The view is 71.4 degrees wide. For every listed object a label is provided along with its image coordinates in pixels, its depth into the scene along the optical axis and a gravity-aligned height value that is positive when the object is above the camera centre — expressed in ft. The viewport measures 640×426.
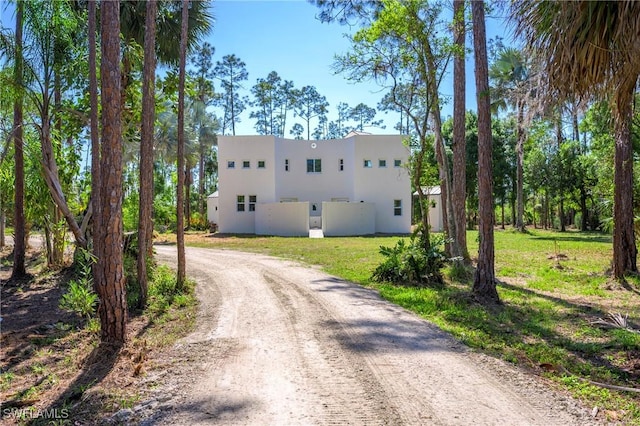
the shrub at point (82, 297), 19.94 -3.29
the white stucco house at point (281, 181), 93.56 +8.46
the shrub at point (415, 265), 35.09 -3.65
